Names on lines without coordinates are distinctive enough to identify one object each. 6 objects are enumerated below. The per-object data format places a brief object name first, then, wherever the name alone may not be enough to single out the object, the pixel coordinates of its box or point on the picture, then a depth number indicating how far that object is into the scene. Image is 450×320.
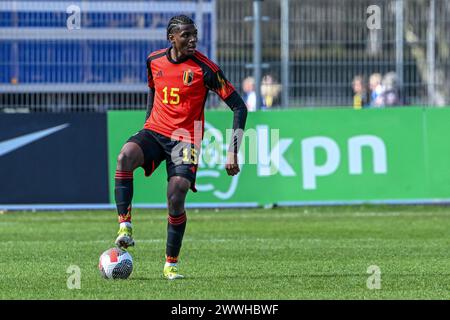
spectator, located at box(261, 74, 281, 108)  20.28
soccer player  9.88
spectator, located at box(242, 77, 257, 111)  20.33
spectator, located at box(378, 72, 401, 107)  20.38
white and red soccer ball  9.64
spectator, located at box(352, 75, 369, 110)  20.28
